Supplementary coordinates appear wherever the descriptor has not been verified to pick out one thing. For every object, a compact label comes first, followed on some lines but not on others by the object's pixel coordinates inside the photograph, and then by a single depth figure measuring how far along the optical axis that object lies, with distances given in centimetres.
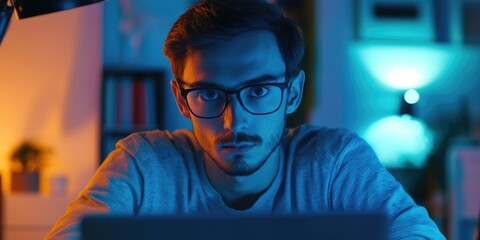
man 141
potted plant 418
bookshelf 438
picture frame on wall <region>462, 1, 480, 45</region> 612
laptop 75
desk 400
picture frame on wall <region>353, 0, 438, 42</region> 602
